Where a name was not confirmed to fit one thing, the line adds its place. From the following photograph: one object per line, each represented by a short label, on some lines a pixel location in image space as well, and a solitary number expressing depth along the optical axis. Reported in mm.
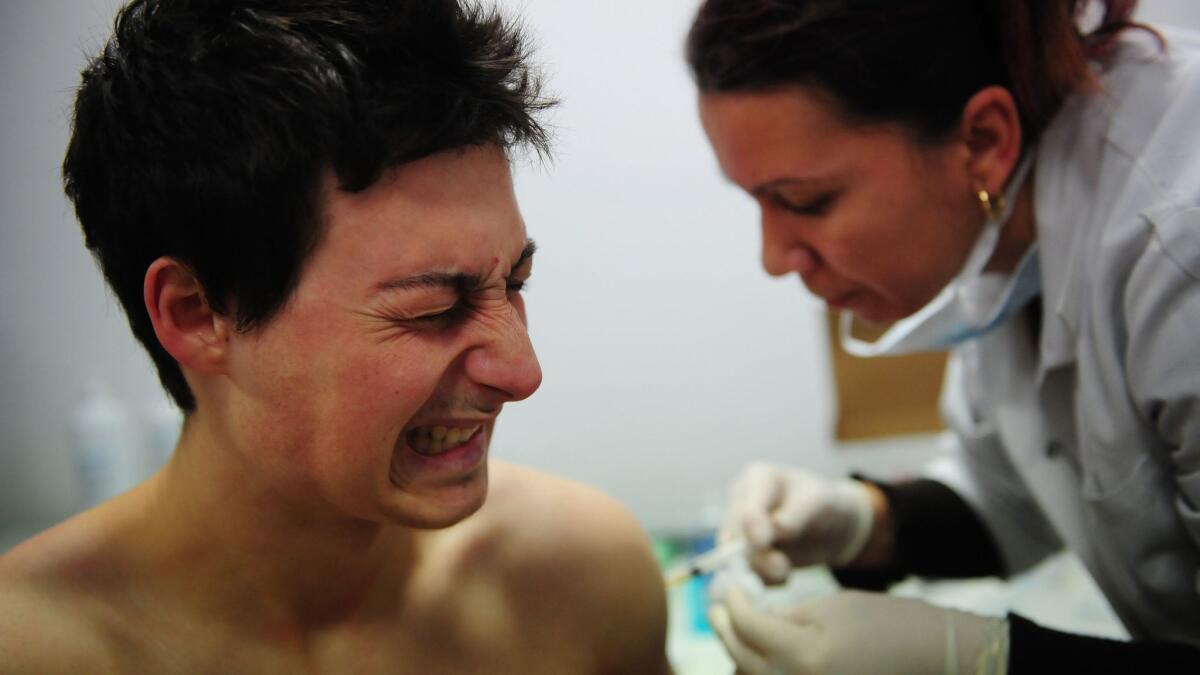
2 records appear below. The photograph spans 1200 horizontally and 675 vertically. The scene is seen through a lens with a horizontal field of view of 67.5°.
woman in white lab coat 1062
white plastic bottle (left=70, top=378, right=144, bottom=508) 1722
